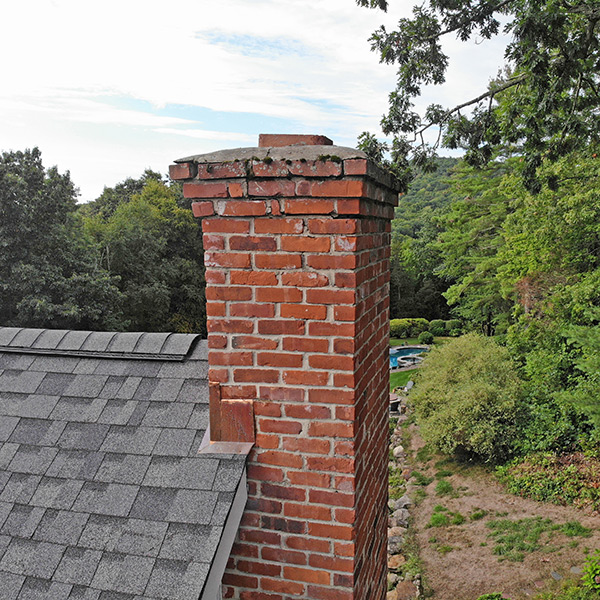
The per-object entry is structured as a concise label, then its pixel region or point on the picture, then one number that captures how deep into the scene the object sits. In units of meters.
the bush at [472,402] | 12.74
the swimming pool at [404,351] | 29.53
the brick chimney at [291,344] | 1.99
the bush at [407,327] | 34.06
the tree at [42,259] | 20.53
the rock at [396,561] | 9.03
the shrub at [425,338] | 31.73
